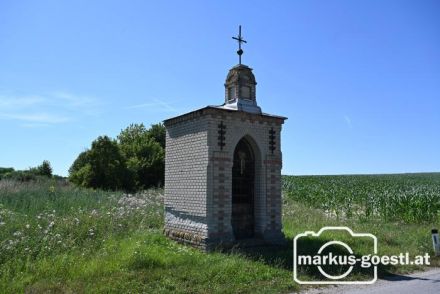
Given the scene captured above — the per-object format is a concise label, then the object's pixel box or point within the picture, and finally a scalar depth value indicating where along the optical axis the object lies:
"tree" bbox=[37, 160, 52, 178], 41.72
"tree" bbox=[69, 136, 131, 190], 25.31
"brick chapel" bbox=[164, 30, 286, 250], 10.16
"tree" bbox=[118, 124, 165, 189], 29.28
